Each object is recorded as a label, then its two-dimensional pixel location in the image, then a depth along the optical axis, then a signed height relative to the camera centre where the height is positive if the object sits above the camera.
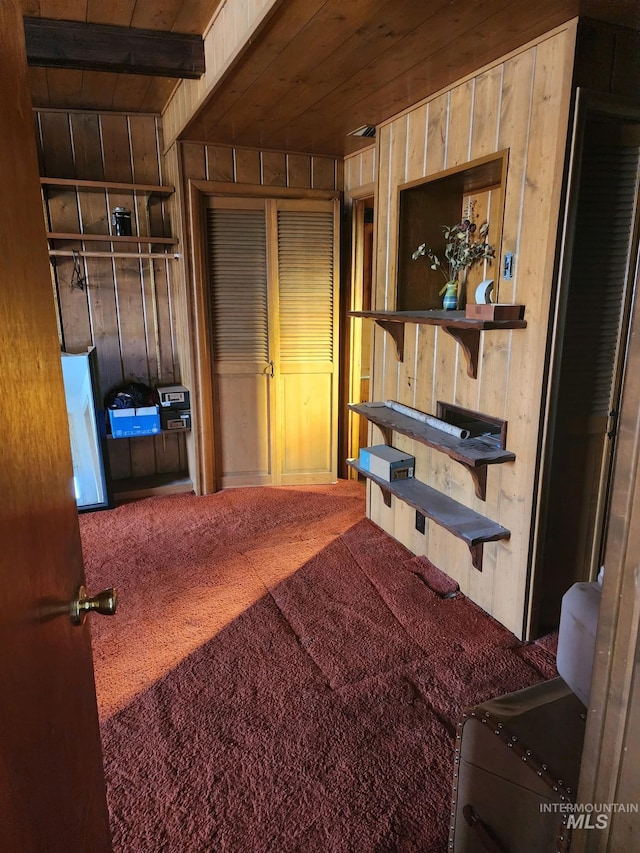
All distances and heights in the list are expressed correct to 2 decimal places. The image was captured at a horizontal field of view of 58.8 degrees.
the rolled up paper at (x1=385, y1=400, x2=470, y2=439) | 2.50 -0.58
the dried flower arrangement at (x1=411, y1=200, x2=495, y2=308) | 2.51 +0.21
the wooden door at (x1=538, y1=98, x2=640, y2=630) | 2.12 -0.20
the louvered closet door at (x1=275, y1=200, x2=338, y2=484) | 3.91 -0.31
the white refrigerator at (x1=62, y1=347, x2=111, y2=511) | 3.47 -0.79
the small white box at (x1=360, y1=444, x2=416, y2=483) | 3.03 -0.88
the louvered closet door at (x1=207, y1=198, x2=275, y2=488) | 3.82 -0.30
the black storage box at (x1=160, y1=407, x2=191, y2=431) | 3.90 -0.82
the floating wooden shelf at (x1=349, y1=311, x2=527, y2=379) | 2.11 -0.10
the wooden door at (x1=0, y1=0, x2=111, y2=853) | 0.65 -0.33
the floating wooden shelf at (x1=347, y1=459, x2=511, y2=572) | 2.35 -0.96
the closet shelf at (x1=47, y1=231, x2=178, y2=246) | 3.61 +0.38
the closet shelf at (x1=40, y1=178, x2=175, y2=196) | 3.49 +0.70
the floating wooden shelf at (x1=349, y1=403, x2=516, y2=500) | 2.26 -0.62
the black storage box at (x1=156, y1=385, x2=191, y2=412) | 3.90 -0.67
